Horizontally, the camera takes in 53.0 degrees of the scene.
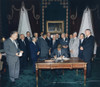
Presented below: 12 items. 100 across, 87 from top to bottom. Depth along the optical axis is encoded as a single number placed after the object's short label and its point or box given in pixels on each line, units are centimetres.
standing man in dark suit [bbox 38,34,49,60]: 429
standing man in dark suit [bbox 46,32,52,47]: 522
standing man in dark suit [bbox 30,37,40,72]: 390
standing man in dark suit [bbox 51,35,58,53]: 509
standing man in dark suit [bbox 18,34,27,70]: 462
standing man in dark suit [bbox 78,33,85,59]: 427
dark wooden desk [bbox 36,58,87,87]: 296
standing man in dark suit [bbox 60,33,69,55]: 493
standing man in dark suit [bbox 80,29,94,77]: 354
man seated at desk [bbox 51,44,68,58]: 365
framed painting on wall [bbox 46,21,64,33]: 633
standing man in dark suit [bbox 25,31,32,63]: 509
